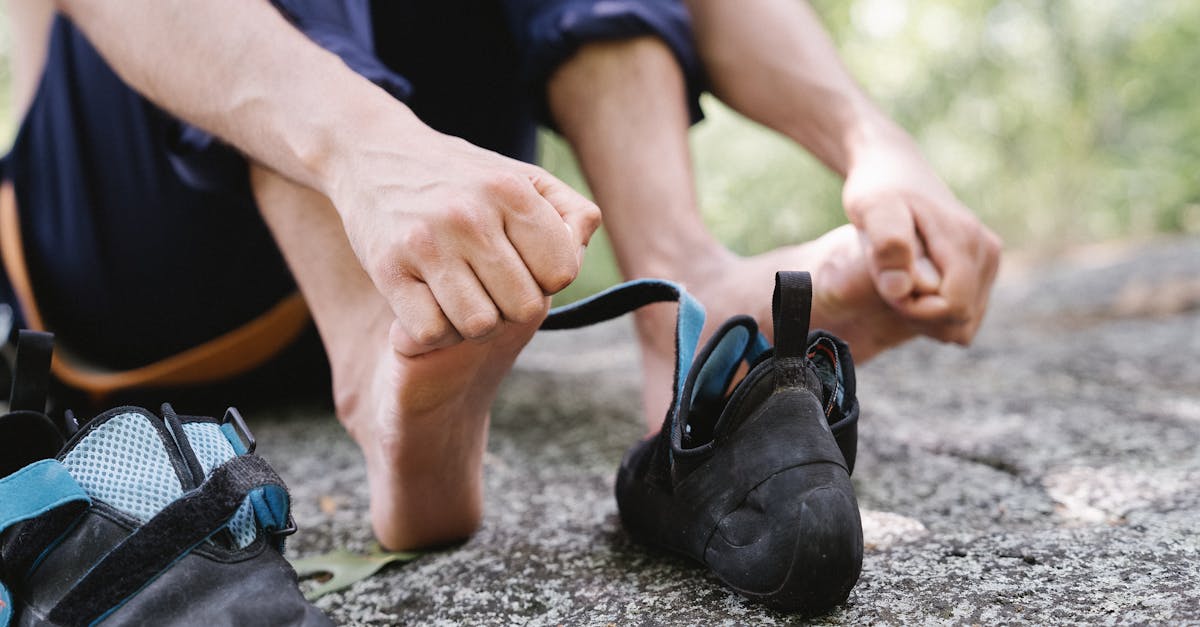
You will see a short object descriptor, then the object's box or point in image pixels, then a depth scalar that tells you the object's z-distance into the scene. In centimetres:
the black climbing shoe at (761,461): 55
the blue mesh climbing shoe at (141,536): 50
